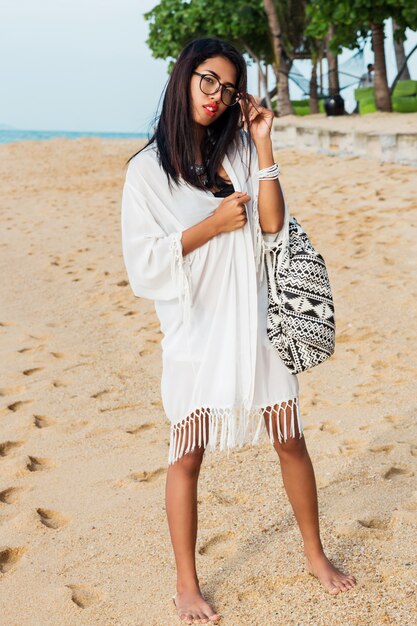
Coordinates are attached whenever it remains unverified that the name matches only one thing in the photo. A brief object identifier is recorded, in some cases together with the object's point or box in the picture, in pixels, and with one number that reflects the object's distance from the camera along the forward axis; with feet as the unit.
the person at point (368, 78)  80.38
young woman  8.09
